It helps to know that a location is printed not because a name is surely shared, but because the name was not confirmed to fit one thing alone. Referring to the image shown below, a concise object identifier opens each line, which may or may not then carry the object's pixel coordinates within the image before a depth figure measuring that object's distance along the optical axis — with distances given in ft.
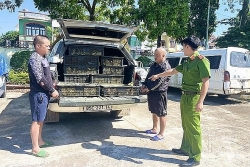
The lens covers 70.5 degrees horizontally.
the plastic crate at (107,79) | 13.50
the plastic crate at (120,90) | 12.06
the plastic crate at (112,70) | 14.04
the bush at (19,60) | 38.06
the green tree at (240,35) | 47.30
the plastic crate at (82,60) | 13.28
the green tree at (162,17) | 32.50
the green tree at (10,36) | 112.62
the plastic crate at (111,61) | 14.05
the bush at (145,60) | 43.08
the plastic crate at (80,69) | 13.26
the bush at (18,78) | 29.38
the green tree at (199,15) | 48.65
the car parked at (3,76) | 20.41
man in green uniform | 8.52
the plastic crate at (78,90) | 11.43
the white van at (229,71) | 21.11
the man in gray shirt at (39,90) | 9.13
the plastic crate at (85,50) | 13.57
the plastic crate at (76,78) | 13.09
